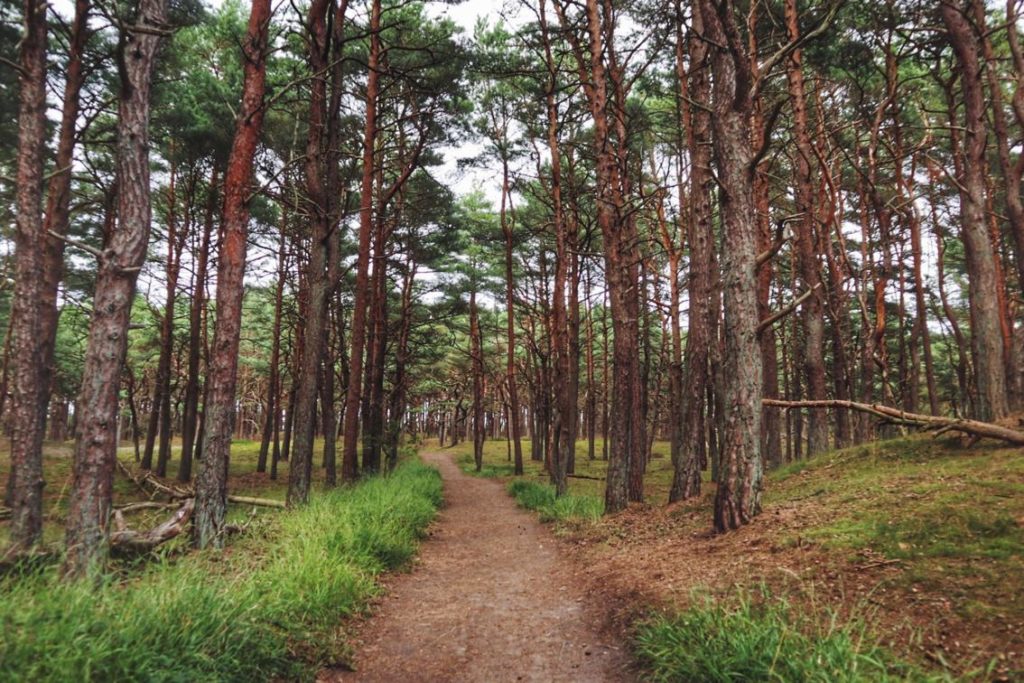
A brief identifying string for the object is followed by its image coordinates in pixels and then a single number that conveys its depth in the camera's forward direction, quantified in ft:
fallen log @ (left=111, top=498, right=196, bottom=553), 16.46
